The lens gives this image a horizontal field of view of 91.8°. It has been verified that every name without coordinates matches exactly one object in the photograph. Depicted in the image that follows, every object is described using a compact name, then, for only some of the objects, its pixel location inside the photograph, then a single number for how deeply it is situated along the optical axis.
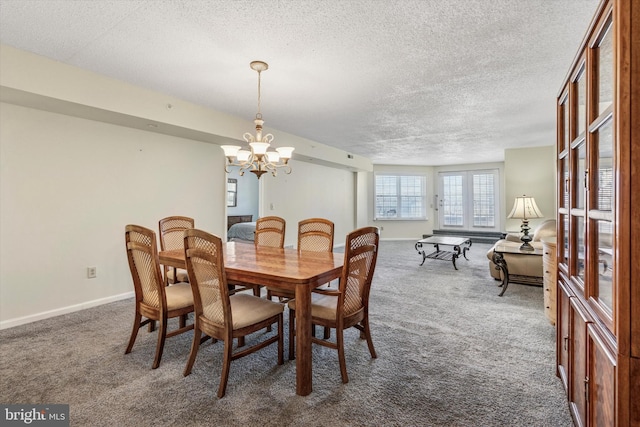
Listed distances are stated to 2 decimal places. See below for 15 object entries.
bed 7.12
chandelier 2.85
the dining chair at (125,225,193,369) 2.17
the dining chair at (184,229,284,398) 1.89
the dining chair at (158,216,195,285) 3.15
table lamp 4.45
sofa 4.10
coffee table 5.62
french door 9.02
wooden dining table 1.91
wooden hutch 0.94
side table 3.97
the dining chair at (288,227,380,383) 2.03
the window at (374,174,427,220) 9.76
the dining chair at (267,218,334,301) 3.23
